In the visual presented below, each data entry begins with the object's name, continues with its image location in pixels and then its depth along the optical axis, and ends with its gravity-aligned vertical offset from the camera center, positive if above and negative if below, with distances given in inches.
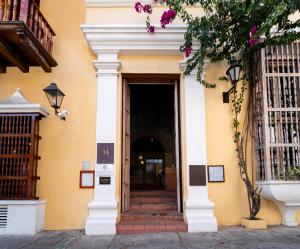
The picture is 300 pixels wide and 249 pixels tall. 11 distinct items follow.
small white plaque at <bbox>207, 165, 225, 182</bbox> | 189.0 -9.6
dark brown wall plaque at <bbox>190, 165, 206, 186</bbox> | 183.4 -10.7
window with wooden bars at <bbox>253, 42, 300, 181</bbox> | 176.8 +33.4
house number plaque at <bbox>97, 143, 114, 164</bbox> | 184.4 +5.4
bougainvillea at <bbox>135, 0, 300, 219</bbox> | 165.4 +85.5
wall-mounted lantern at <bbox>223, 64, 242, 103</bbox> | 183.4 +62.5
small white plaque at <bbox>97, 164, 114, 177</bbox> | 183.3 -6.8
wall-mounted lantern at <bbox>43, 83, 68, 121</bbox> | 171.7 +44.8
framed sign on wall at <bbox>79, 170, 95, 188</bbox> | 186.8 -13.5
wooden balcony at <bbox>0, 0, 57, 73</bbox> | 158.5 +79.3
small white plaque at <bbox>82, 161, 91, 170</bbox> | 189.0 -3.2
